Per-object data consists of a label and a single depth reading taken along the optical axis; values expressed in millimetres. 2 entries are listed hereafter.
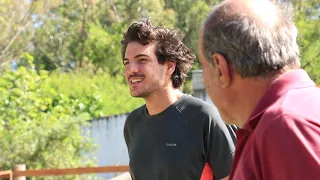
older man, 1395
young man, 2973
